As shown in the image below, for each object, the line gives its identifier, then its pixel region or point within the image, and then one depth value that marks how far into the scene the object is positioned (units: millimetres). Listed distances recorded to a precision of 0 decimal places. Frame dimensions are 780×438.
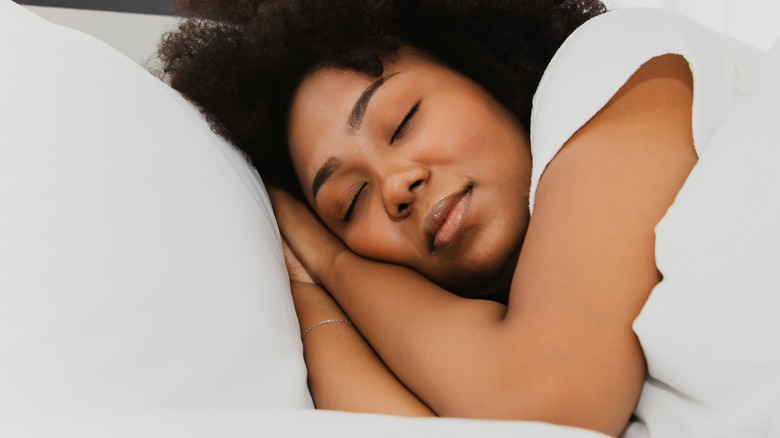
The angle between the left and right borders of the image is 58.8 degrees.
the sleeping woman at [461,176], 649
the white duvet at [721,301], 590
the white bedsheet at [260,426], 441
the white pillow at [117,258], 530
